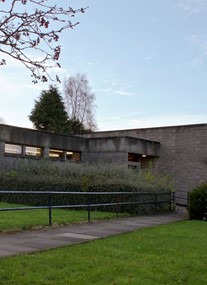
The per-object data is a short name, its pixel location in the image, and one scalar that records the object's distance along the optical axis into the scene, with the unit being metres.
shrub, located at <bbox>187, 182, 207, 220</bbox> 17.31
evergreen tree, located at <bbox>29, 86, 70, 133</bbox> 51.00
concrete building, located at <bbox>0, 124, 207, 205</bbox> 26.20
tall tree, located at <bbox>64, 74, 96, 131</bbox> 58.69
